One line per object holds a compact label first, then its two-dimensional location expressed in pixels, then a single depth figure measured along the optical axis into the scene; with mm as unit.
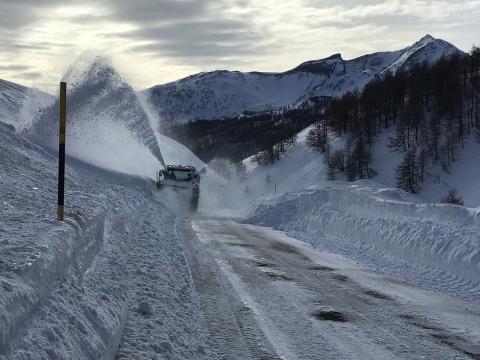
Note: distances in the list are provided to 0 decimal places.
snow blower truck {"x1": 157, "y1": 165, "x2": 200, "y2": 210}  26344
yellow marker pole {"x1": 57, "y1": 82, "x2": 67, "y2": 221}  7847
